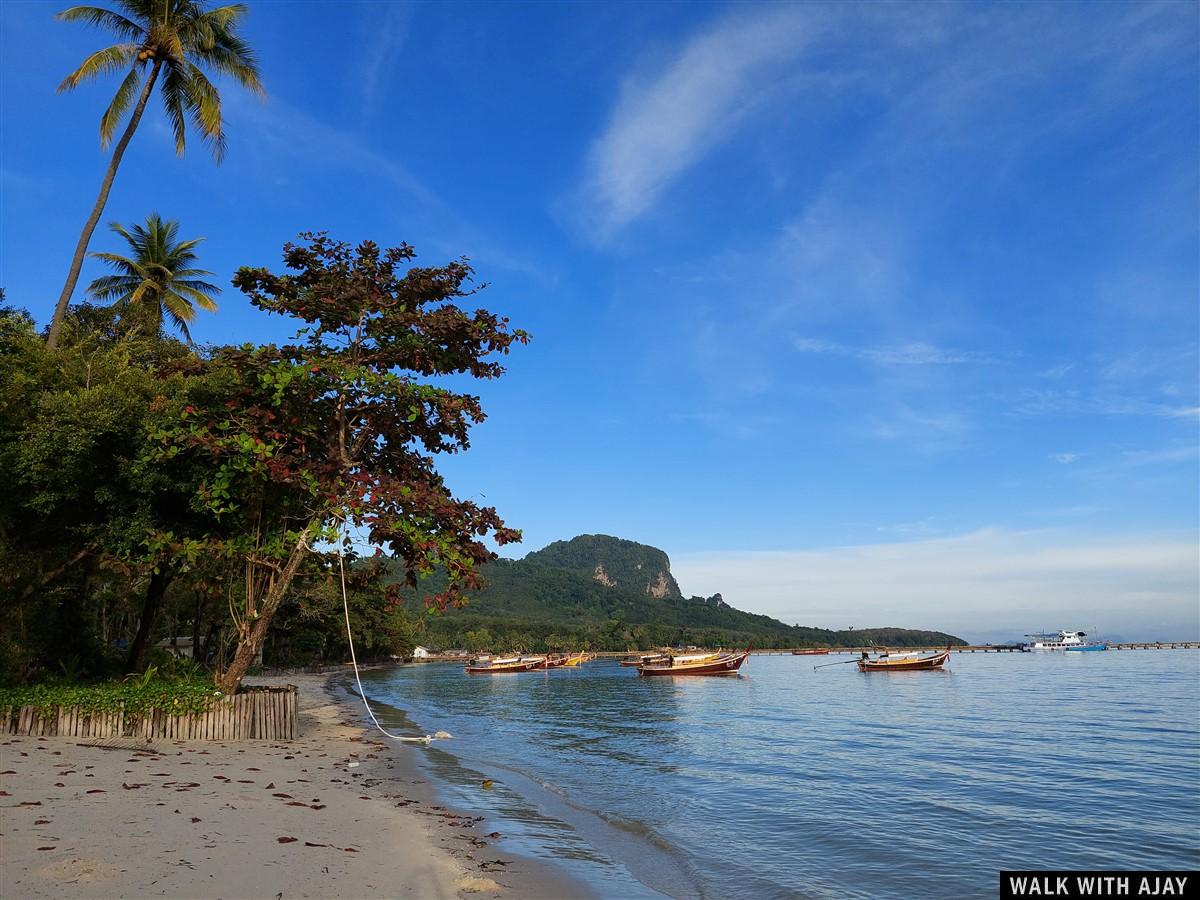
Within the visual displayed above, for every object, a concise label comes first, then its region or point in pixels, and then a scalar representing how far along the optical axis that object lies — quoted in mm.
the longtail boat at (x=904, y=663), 80475
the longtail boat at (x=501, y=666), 85812
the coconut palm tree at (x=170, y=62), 19406
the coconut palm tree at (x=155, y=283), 29312
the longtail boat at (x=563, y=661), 103500
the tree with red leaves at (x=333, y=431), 13617
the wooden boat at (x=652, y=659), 80419
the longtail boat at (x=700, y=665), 75875
